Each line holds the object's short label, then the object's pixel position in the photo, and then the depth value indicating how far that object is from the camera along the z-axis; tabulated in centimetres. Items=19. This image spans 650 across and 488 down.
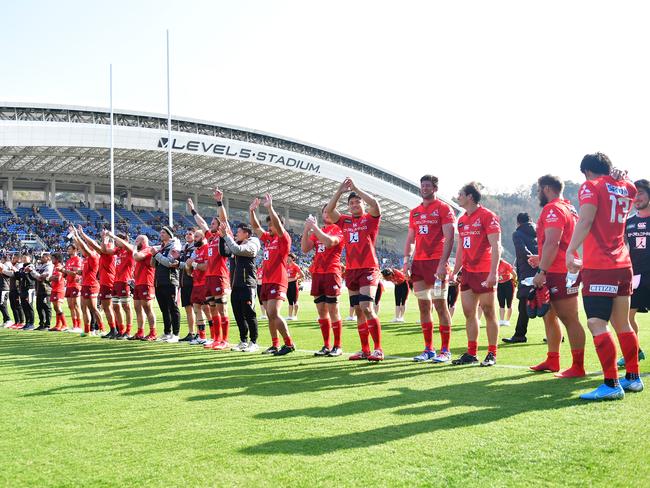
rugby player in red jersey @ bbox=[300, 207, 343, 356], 811
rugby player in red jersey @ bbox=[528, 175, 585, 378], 598
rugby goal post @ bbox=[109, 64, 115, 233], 3304
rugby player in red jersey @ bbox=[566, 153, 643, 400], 494
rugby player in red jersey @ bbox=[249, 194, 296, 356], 828
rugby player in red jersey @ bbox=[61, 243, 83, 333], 1341
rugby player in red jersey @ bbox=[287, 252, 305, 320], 1470
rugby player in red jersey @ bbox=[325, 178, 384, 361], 743
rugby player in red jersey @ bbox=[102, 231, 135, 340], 1138
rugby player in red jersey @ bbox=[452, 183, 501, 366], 686
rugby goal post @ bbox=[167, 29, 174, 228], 3206
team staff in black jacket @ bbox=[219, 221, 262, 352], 881
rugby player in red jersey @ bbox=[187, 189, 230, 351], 943
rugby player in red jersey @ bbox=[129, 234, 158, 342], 1095
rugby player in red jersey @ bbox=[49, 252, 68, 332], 1403
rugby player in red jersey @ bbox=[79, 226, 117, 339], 1177
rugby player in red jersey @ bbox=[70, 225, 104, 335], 1223
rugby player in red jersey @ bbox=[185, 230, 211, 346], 1012
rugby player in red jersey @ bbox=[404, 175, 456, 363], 739
